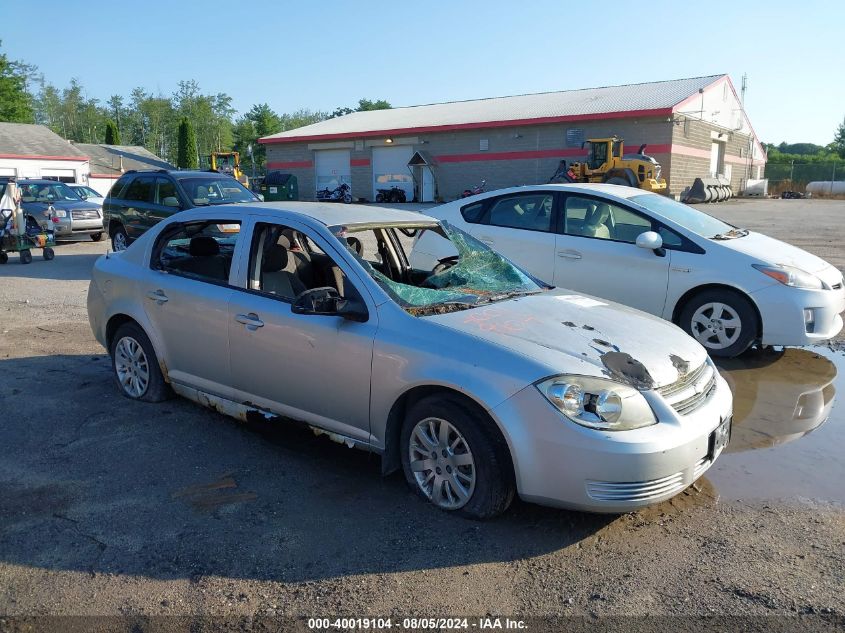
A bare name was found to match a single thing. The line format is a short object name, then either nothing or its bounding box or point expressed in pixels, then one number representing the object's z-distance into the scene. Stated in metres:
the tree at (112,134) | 64.12
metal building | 33.53
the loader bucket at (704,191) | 33.50
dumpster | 37.19
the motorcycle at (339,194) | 41.44
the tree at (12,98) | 61.97
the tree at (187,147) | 58.56
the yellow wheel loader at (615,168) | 28.66
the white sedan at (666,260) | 6.26
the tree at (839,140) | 81.44
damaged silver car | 3.34
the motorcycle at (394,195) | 38.72
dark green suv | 12.44
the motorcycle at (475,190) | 36.66
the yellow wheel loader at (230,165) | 36.69
